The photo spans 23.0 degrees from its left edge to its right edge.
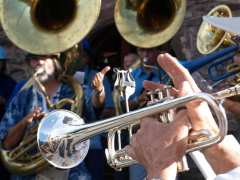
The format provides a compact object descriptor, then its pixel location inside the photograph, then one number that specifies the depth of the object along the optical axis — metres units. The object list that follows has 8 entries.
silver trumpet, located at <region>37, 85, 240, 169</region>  1.77
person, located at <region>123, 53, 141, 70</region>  4.36
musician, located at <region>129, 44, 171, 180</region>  3.88
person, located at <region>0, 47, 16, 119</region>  4.45
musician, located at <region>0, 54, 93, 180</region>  3.91
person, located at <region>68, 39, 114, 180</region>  3.85
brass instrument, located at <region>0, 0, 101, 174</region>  4.00
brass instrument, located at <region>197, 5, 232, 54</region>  4.59
